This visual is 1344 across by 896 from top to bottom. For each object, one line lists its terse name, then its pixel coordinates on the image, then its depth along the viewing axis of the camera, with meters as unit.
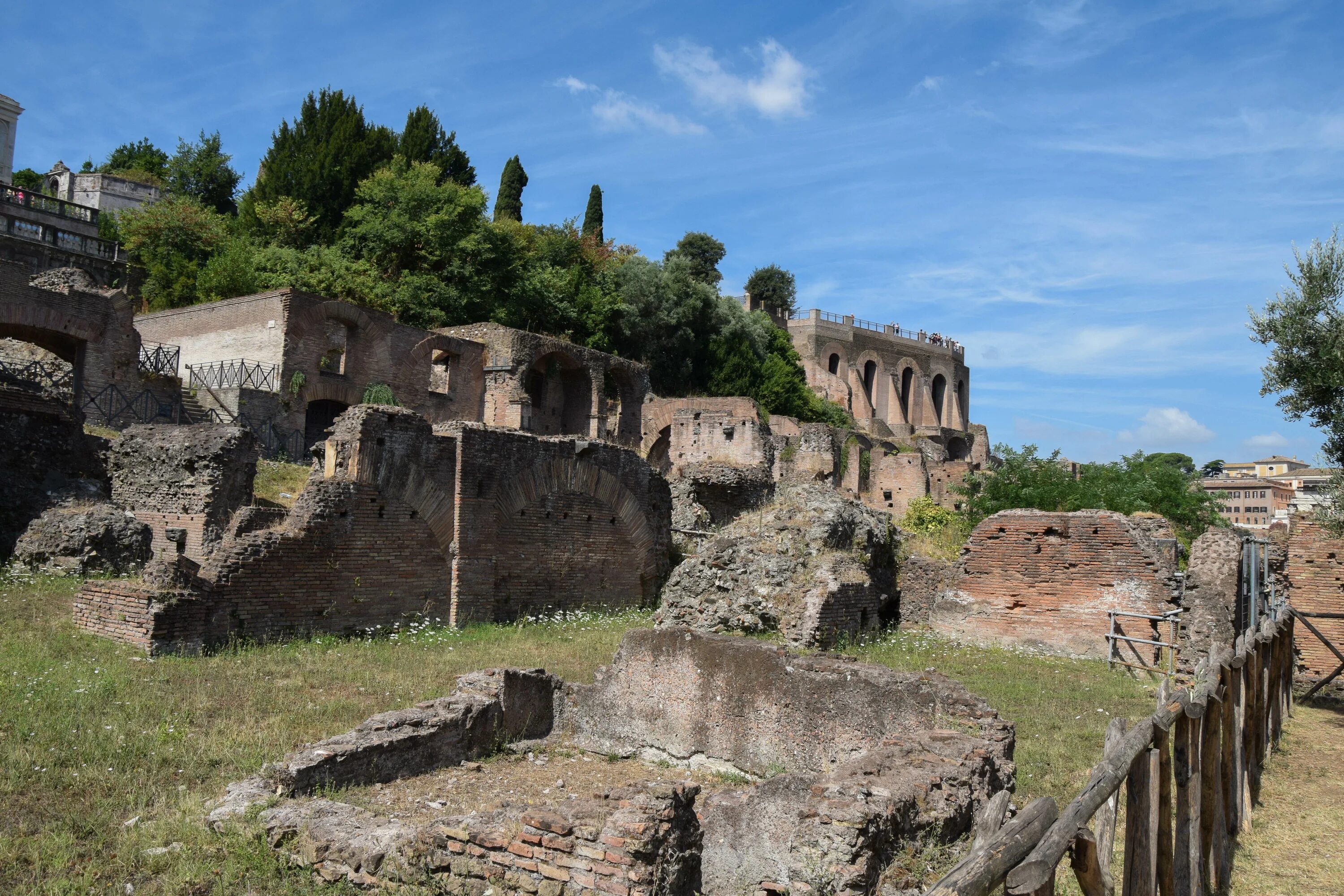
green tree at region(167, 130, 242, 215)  40.94
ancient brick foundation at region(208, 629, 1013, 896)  4.52
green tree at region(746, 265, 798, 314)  59.31
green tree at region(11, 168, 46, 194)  45.44
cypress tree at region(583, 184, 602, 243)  44.28
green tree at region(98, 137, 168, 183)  47.31
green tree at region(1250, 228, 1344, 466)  10.05
